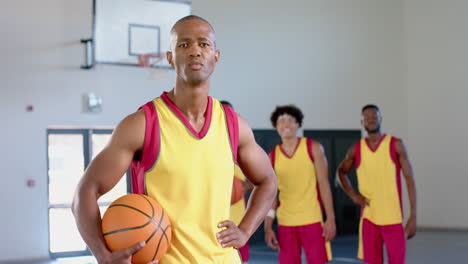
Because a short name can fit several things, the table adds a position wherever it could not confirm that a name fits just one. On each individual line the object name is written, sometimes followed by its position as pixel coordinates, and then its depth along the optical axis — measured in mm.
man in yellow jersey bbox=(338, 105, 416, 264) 5051
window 8234
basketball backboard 7629
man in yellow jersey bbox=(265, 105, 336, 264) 4863
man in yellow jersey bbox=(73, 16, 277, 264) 1857
